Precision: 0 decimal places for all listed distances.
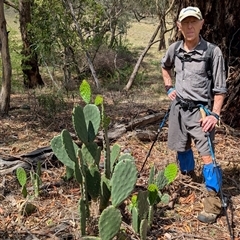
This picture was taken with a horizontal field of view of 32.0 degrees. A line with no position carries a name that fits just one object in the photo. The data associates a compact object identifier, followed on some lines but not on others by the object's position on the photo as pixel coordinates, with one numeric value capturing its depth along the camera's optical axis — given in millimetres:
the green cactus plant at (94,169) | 2518
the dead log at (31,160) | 4102
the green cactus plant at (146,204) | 2777
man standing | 3137
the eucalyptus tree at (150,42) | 10523
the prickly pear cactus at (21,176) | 3402
